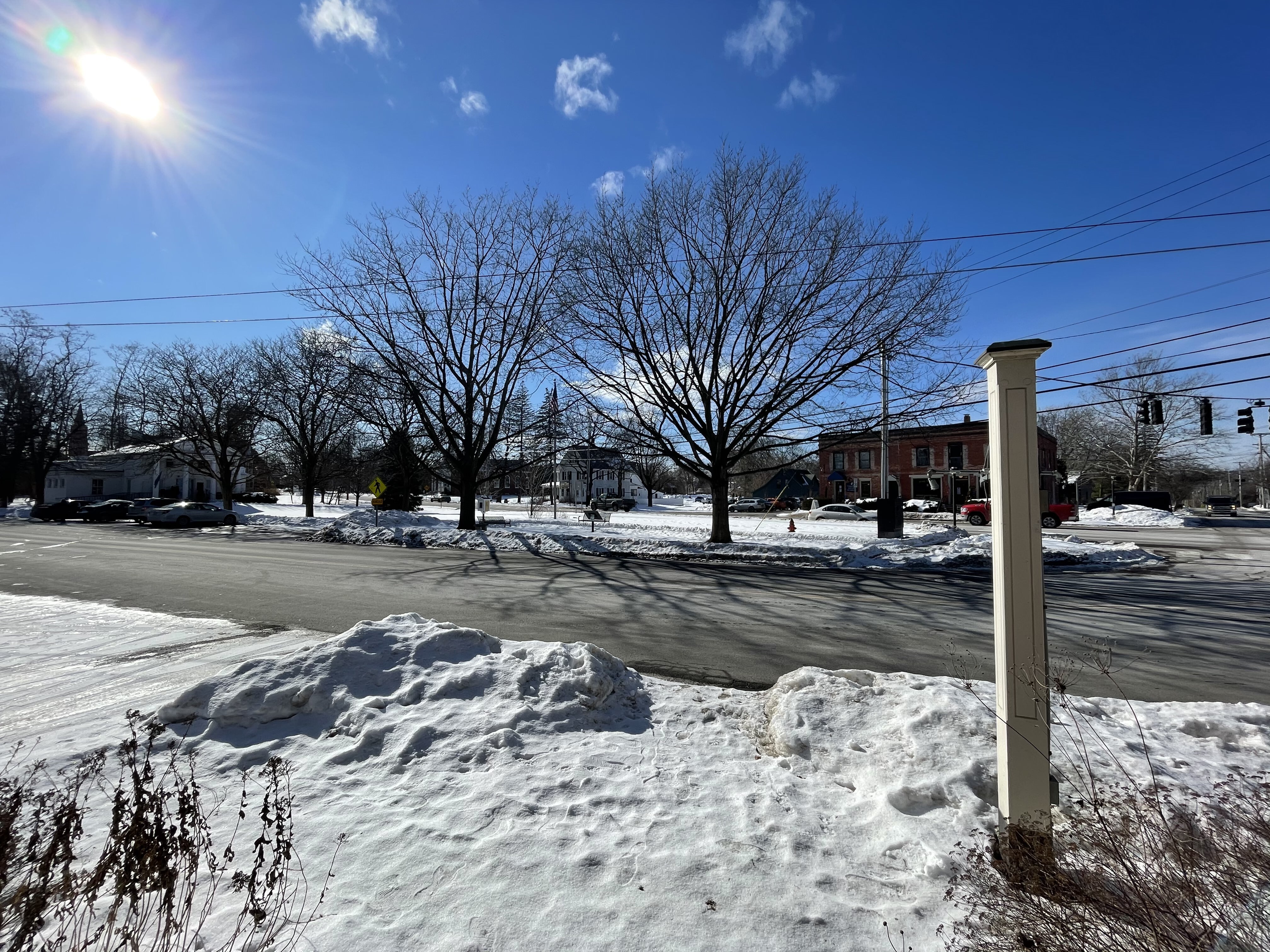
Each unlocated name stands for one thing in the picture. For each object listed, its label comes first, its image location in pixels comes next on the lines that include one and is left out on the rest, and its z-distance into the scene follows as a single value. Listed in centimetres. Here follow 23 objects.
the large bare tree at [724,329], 1756
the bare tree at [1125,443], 4734
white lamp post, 290
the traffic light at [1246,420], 2355
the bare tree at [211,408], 3906
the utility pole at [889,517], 2084
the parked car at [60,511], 3700
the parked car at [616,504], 5581
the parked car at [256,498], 5916
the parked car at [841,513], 4428
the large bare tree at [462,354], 2359
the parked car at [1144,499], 4031
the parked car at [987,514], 3175
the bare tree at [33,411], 4594
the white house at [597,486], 8669
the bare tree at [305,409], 3203
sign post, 2530
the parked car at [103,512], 3694
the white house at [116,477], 5491
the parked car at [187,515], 3225
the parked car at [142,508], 3347
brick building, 5319
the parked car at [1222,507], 4980
